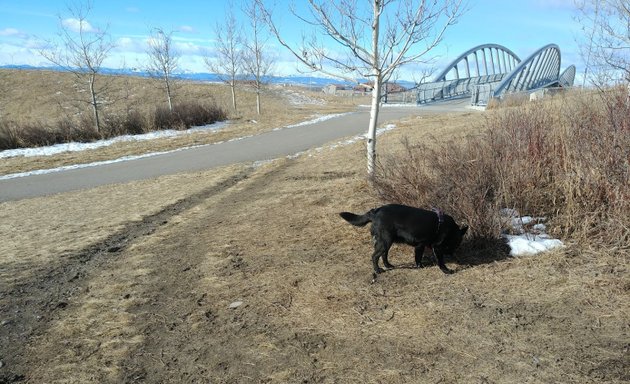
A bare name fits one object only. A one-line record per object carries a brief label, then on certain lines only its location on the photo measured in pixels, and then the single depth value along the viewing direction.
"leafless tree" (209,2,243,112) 32.01
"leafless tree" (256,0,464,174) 6.39
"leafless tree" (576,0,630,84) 6.16
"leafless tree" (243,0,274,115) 31.32
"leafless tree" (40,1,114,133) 20.93
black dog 4.17
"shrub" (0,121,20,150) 17.89
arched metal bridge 36.28
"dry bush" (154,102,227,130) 23.83
